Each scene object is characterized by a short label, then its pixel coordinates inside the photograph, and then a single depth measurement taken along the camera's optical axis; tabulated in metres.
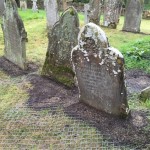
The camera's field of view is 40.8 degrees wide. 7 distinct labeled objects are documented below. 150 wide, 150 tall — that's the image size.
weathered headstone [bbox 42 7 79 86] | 4.31
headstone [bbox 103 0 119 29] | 9.19
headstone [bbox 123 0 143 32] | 8.63
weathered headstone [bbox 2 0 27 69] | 4.93
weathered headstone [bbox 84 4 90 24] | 8.84
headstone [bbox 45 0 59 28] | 7.55
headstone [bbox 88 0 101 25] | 8.94
